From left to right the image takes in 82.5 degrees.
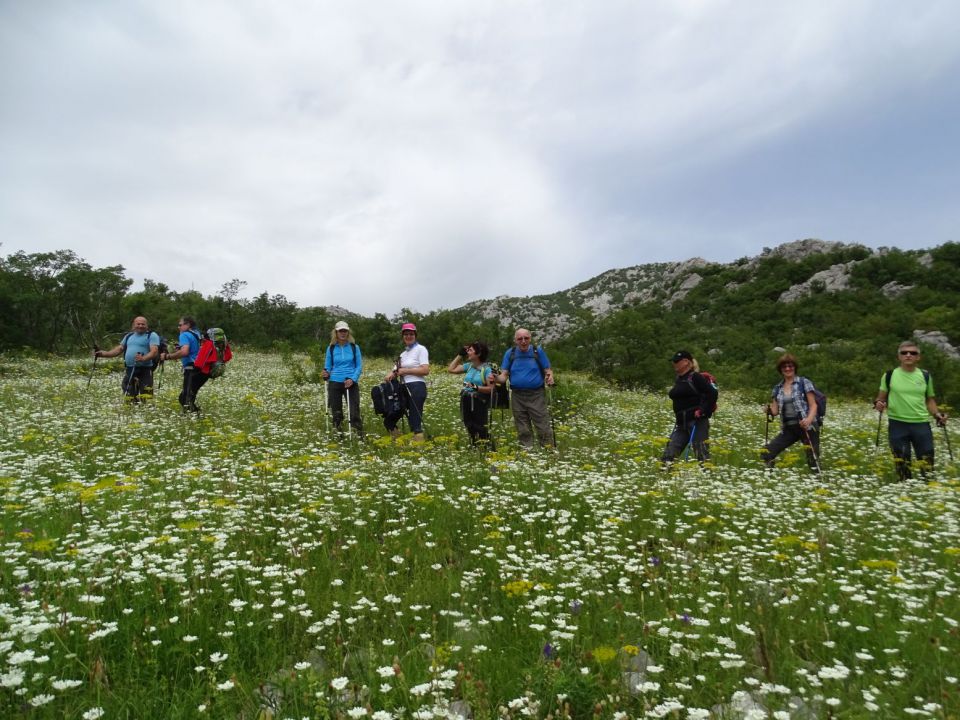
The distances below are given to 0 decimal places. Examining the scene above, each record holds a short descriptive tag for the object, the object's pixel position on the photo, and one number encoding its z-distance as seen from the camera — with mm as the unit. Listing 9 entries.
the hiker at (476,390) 9516
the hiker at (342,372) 9695
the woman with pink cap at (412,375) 9575
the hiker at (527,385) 9469
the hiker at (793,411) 8656
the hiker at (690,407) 8727
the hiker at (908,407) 8391
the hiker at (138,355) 11336
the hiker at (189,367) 11156
